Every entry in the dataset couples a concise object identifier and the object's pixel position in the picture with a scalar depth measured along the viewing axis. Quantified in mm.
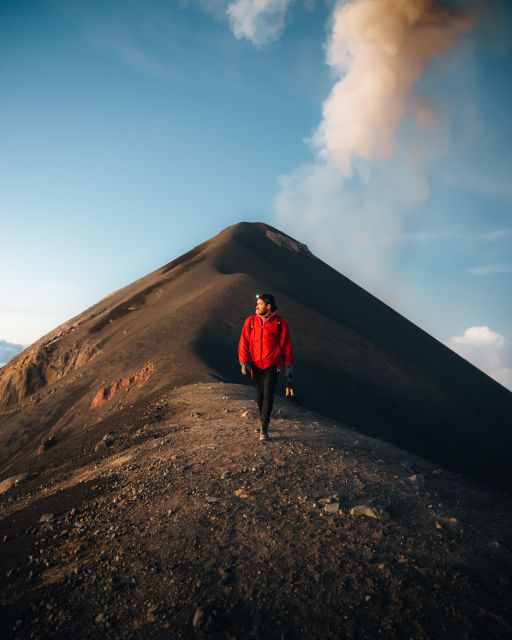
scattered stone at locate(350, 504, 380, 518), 6449
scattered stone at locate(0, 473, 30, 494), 12289
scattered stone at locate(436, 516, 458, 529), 6488
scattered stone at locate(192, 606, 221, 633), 4271
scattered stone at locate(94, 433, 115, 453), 12077
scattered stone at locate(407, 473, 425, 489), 8086
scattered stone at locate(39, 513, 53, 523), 7376
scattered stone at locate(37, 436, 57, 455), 20216
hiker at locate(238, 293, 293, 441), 9172
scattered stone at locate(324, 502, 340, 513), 6480
